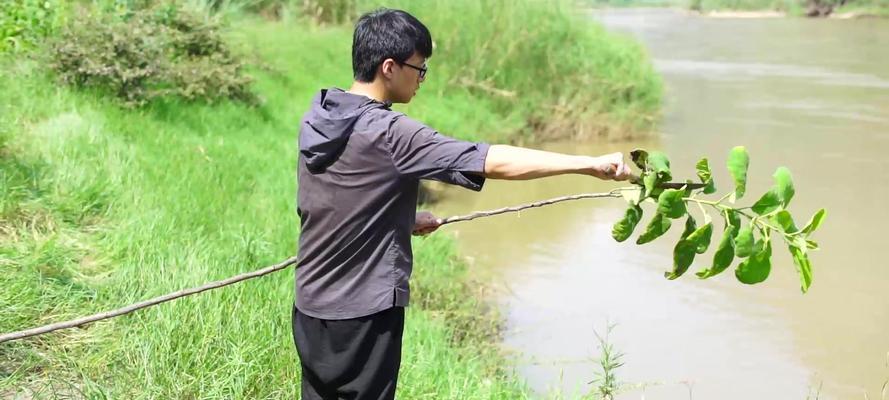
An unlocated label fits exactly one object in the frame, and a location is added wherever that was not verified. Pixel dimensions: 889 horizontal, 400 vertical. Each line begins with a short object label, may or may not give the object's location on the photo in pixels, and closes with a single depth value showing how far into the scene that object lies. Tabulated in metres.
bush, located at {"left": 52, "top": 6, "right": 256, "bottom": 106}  6.43
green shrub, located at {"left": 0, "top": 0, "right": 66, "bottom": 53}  6.79
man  2.02
